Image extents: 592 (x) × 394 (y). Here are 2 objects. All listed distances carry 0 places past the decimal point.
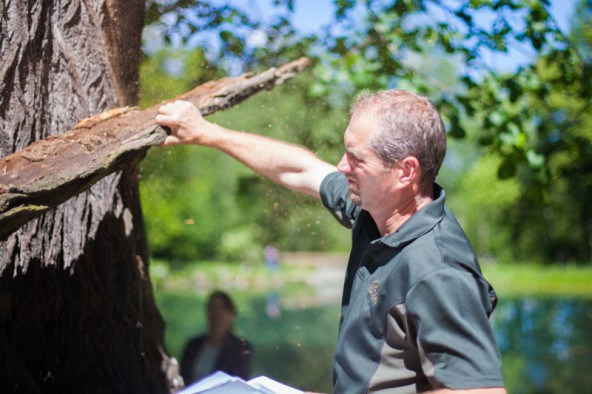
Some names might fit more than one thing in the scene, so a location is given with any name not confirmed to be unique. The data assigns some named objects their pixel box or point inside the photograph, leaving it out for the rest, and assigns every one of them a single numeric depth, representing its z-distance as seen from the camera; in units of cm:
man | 150
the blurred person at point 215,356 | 321
